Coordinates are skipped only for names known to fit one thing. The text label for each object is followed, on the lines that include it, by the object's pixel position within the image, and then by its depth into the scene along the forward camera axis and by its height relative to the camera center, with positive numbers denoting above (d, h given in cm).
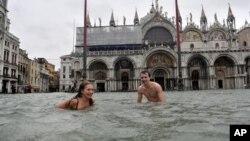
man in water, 540 -31
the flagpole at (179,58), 2313 +308
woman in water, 416 -45
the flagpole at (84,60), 2373 +306
